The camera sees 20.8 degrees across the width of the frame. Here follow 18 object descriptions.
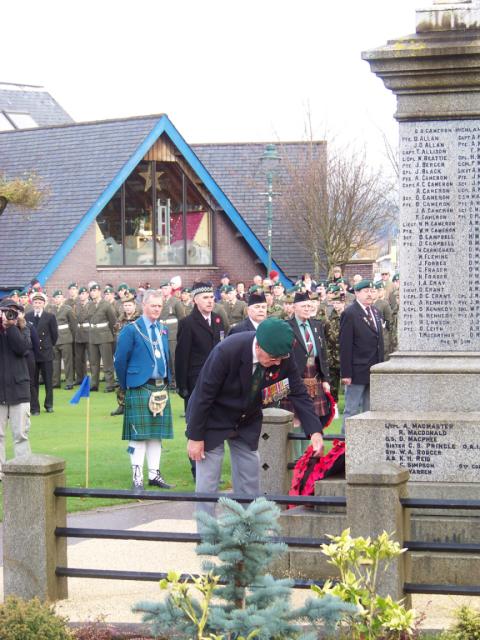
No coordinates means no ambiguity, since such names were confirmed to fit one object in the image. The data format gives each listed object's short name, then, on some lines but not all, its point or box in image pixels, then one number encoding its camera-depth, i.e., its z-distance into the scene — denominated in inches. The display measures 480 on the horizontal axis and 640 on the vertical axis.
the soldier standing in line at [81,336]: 1117.1
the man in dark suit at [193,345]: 557.3
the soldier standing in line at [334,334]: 796.6
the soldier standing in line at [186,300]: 1080.8
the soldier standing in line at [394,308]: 876.0
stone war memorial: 381.1
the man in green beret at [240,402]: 351.9
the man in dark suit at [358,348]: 614.5
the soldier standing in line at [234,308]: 1093.1
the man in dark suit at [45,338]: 916.0
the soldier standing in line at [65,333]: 1123.3
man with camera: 565.3
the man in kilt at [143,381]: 515.5
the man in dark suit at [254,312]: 496.1
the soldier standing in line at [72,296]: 1152.9
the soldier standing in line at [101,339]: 1084.5
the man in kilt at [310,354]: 542.6
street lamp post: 1304.1
